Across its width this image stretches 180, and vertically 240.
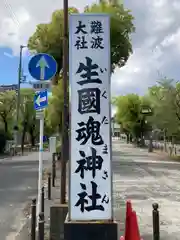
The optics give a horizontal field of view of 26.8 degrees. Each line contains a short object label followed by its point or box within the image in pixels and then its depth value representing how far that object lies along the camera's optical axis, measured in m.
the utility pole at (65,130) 7.01
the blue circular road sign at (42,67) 7.11
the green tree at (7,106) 51.09
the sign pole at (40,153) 7.30
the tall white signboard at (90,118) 5.48
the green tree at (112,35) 21.78
